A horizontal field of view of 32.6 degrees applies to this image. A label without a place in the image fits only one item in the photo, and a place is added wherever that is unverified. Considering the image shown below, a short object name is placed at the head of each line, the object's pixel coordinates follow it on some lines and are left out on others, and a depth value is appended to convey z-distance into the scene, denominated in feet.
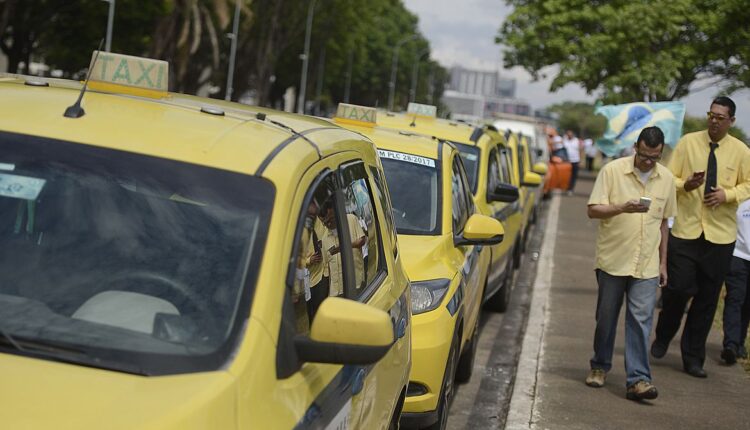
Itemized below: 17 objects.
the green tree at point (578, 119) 457.43
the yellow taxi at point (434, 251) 21.70
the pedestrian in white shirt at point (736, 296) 33.17
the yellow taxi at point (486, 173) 35.63
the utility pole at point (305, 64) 228.72
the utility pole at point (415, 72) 419.50
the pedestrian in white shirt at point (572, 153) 117.50
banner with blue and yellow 44.29
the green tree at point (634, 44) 133.69
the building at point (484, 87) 516.32
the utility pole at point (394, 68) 371.76
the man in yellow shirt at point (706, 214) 30.76
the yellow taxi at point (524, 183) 50.26
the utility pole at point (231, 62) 202.16
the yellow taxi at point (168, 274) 9.64
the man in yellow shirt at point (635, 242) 27.45
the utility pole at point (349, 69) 318.45
